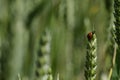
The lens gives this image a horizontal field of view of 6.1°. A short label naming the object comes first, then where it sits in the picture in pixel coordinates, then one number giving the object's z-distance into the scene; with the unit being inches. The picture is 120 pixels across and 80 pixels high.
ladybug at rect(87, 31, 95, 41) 42.3
